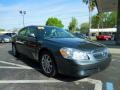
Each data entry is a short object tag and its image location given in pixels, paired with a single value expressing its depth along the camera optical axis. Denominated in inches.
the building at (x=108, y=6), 352.7
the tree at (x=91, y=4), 797.9
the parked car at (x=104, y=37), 671.2
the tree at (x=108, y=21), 1635.6
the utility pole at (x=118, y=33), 348.3
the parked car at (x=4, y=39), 461.8
